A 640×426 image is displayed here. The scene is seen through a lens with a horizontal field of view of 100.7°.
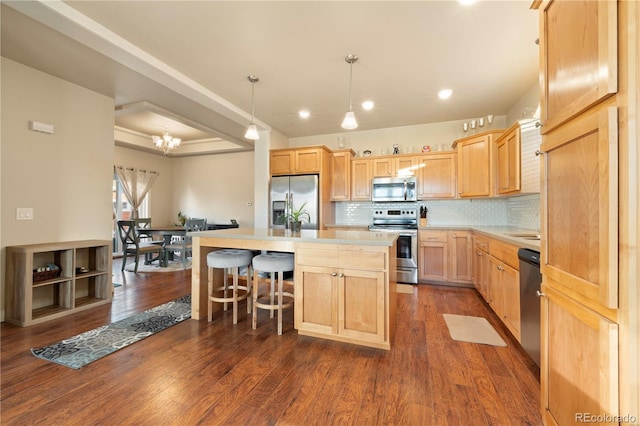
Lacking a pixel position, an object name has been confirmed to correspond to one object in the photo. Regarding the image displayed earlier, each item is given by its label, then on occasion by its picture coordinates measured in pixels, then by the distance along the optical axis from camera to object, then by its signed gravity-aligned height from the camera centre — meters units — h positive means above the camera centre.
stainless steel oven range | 4.18 -0.54
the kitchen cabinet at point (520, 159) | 2.92 +0.66
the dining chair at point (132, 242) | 4.82 -0.54
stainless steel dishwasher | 1.79 -0.63
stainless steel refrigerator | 4.51 +0.30
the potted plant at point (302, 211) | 4.47 +0.05
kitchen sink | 2.57 -0.20
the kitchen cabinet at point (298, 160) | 4.62 +0.97
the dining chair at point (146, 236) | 4.91 -0.44
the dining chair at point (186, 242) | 5.09 -0.56
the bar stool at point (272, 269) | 2.52 -0.53
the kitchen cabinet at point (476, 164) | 3.80 +0.77
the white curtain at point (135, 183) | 6.33 +0.76
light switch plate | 2.80 +0.00
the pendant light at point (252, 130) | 3.12 +0.99
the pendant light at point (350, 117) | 2.65 +0.97
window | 6.33 +0.12
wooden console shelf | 2.62 -0.75
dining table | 5.01 -0.36
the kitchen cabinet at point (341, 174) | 4.89 +0.74
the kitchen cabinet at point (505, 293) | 2.21 -0.73
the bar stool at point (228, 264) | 2.67 -0.51
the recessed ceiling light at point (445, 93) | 3.46 +1.62
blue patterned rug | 2.04 -1.10
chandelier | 5.45 +1.49
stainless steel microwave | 4.48 +0.44
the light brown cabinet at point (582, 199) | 0.92 +0.07
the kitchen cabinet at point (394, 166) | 4.56 +0.86
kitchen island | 2.14 -0.58
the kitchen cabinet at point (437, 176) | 4.34 +0.66
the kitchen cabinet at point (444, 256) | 3.98 -0.63
